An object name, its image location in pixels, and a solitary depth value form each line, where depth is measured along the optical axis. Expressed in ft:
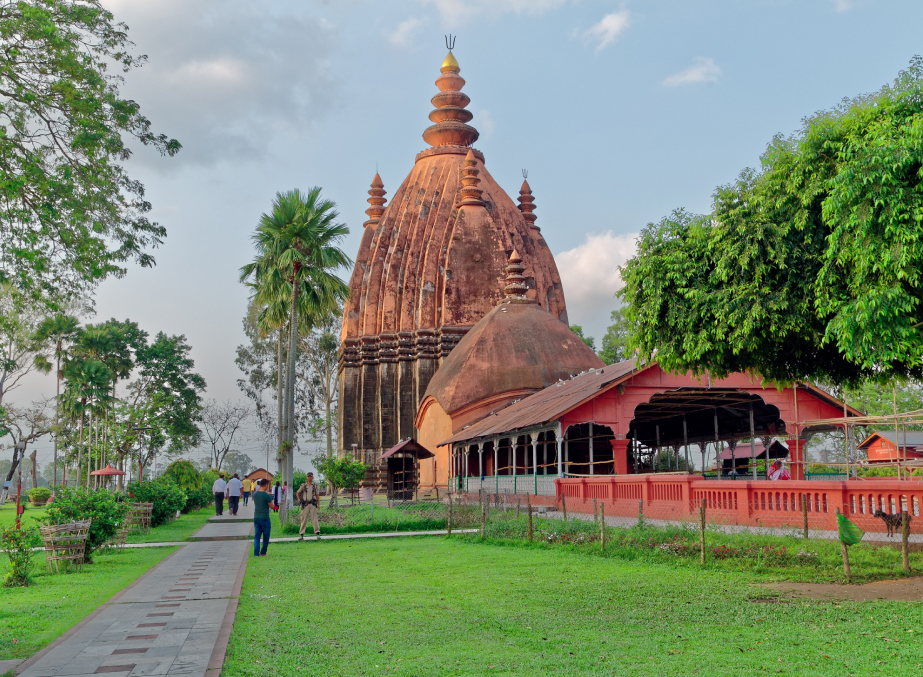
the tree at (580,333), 220.74
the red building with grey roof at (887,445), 132.16
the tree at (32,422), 144.66
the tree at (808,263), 32.12
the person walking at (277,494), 108.78
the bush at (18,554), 38.81
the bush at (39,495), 167.63
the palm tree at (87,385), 165.68
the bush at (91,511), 48.44
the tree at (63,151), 31.73
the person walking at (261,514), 51.75
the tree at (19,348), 119.61
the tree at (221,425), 230.68
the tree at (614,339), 212.84
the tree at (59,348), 154.30
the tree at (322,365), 206.90
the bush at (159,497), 84.84
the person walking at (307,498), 64.85
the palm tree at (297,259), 92.84
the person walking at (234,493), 105.40
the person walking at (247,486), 180.28
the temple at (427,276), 162.20
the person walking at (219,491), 107.04
